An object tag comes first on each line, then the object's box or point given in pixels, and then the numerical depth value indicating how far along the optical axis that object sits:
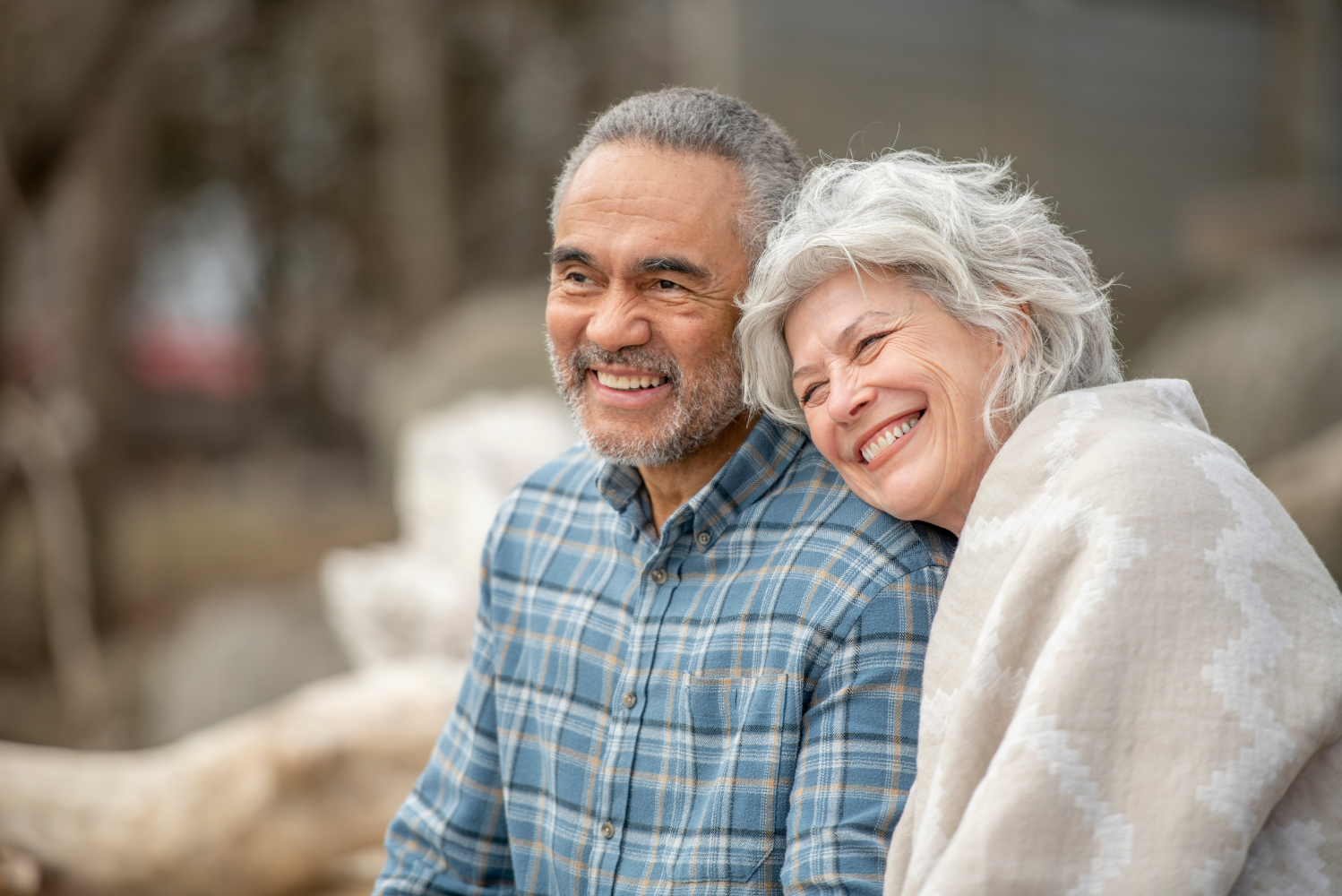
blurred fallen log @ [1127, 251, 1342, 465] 4.97
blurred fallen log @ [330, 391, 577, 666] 3.96
